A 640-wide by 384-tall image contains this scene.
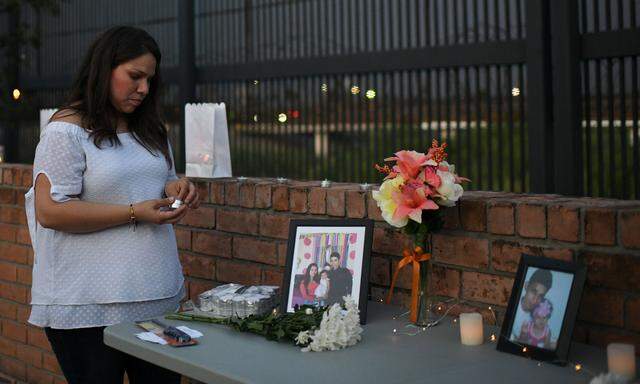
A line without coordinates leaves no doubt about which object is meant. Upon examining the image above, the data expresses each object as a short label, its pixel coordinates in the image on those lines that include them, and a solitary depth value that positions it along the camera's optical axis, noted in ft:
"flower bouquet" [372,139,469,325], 7.68
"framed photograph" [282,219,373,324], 8.47
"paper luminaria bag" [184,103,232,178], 11.18
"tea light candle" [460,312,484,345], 7.41
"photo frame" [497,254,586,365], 6.79
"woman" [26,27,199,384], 8.32
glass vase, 8.07
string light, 6.72
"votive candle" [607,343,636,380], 6.27
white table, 6.56
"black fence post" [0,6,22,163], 25.34
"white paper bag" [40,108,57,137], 14.15
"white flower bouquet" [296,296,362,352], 7.27
